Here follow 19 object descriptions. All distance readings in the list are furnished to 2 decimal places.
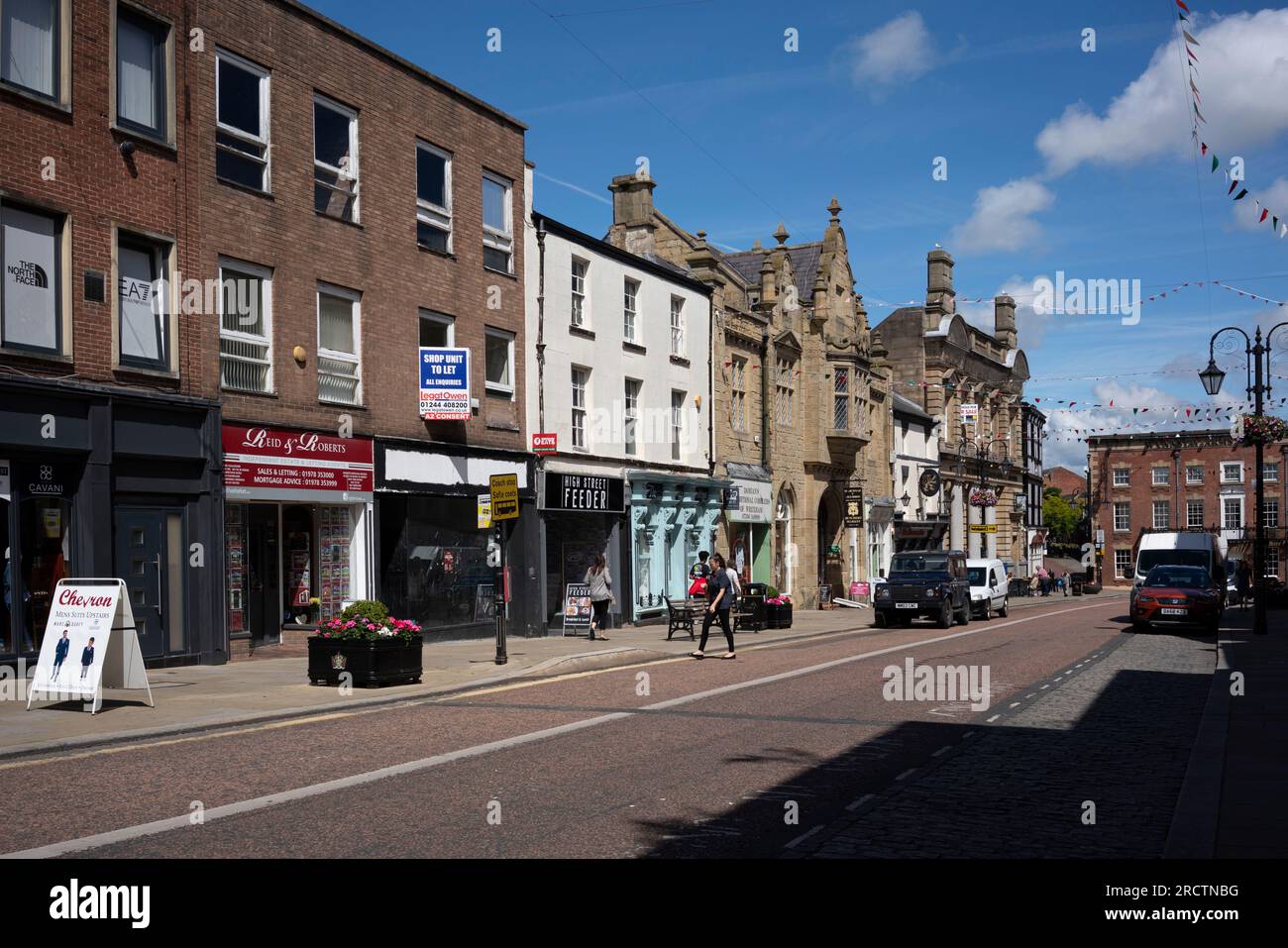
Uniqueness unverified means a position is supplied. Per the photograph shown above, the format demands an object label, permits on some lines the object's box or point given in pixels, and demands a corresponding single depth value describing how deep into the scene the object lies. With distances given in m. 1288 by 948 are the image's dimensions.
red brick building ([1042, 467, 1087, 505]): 145.38
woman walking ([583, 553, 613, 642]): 28.25
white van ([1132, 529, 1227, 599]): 42.84
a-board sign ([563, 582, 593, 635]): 28.92
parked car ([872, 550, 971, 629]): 34.59
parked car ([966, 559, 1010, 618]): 40.03
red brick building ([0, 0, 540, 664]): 18.03
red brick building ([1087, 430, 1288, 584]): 93.62
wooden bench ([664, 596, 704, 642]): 29.05
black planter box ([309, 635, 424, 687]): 17.28
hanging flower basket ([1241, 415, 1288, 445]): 29.02
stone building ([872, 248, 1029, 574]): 66.00
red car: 30.48
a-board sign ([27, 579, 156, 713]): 14.09
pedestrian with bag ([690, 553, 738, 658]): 22.80
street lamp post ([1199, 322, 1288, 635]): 27.91
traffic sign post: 20.25
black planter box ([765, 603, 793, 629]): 33.41
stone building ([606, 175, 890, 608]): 39.97
